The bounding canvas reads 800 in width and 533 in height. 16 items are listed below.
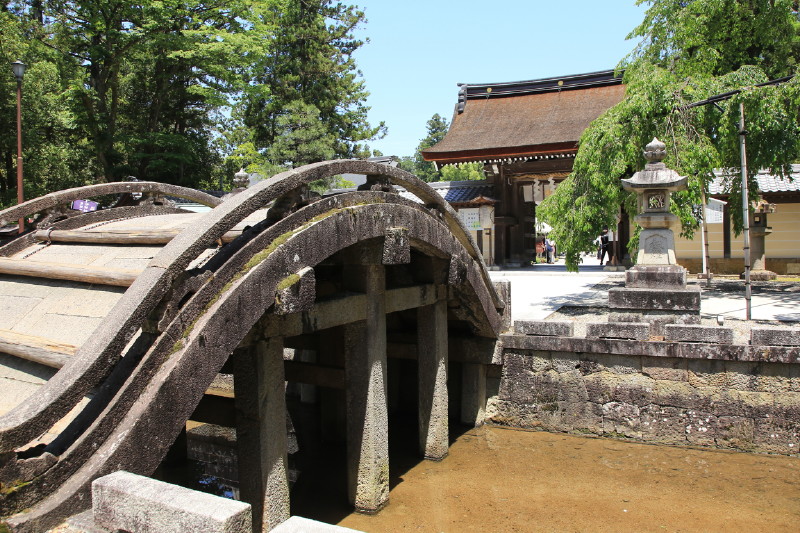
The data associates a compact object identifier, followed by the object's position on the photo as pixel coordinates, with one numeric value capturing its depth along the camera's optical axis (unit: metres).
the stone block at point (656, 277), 9.35
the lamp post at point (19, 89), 13.14
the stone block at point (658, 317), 9.08
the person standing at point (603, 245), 24.17
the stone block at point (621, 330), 8.34
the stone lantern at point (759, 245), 16.48
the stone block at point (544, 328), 8.74
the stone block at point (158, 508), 2.85
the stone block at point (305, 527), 2.71
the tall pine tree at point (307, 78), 26.28
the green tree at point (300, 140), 22.69
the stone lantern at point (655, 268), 9.21
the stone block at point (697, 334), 7.89
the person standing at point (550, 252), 29.06
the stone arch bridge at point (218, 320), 3.44
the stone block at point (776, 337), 7.62
